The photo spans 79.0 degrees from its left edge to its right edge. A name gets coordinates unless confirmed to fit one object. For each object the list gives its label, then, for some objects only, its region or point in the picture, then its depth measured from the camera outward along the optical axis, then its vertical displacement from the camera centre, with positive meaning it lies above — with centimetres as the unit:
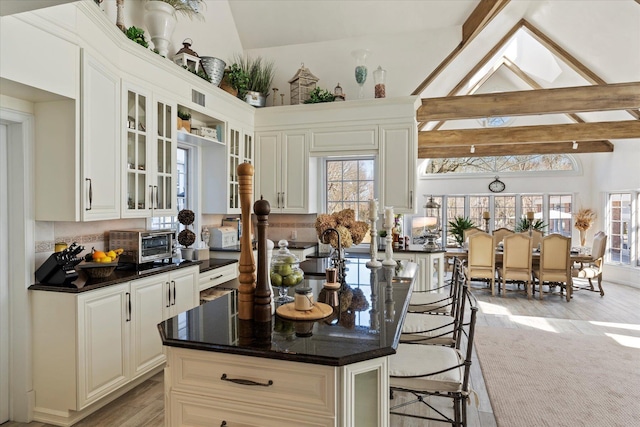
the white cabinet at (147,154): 303 +45
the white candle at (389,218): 311 -8
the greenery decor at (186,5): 360 +191
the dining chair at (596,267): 668 -103
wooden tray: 163 -45
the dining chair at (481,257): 660 -83
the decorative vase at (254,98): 503 +143
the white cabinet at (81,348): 243 -92
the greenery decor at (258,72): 516 +185
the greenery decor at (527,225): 903 -39
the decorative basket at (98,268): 257 -41
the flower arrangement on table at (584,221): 895 -28
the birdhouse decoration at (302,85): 516 +165
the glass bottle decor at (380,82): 491 +161
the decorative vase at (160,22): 341 +166
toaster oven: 306 -30
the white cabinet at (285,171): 511 +49
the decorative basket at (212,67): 422 +153
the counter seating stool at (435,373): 185 -80
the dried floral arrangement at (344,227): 266 -13
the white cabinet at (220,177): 454 +37
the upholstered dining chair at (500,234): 773 -50
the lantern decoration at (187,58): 388 +151
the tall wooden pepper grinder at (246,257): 154 -20
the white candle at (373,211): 304 -2
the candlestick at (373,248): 304 -32
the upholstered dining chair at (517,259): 641 -84
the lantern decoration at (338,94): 502 +148
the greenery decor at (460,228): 885 -45
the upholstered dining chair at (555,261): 622 -84
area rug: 274 -146
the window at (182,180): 416 +31
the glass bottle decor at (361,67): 490 +179
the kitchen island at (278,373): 128 -57
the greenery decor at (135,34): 315 +141
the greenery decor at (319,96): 502 +145
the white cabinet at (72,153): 249 +35
